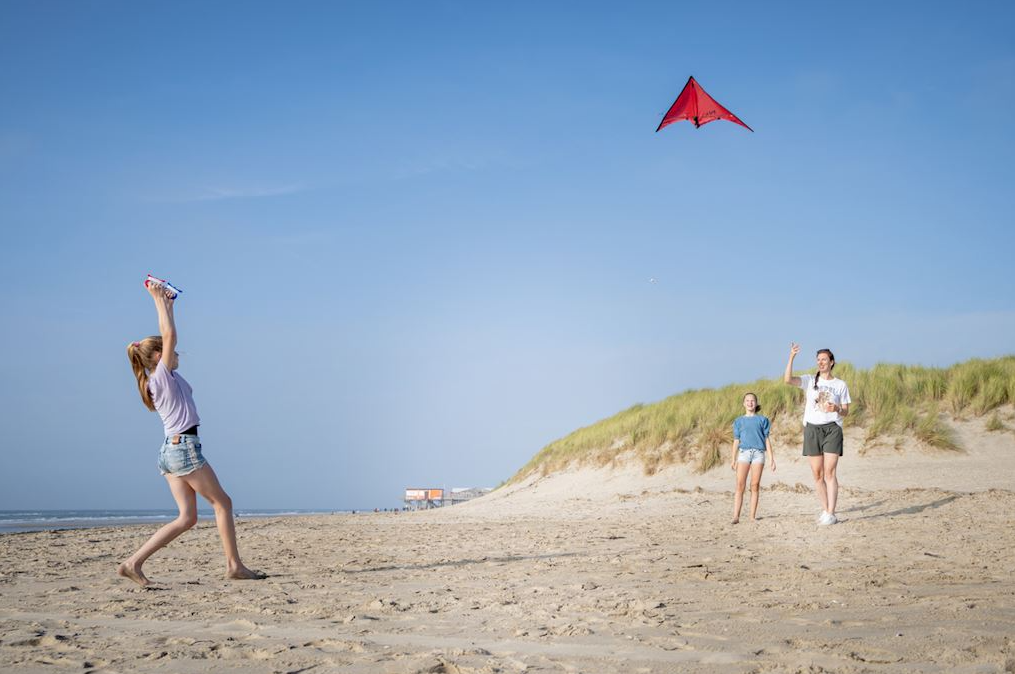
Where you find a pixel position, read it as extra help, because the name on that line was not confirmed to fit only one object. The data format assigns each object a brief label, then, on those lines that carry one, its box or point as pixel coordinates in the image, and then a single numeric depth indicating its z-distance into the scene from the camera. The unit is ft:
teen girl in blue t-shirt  35.01
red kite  40.16
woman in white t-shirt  31.83
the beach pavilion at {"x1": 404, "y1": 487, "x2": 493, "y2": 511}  143.54
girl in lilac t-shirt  20.17
